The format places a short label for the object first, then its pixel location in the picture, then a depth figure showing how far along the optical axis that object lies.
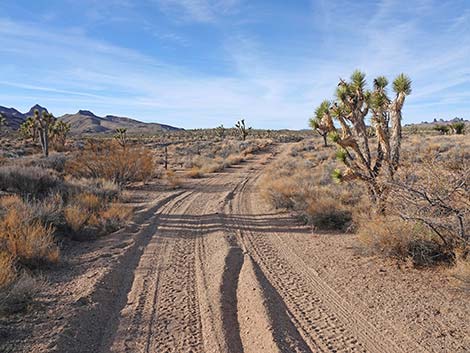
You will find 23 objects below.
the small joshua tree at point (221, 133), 85.34
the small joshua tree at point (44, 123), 30.75
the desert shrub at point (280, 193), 12.92
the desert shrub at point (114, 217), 10.19
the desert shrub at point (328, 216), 10.31
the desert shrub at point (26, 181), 13.19
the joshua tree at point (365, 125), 9.73
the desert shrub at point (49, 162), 20.38
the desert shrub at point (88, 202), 11.36
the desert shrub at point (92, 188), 13.29
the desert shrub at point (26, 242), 6.99
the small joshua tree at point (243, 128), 68.96
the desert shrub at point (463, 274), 5.83
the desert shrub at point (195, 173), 23.71
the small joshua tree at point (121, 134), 46.12
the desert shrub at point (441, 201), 6.50
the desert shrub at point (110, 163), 18.27
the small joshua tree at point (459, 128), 52.50
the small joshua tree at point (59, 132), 46.14
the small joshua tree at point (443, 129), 58.49
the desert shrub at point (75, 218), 9.47
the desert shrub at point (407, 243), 7.00
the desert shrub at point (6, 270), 5.58
